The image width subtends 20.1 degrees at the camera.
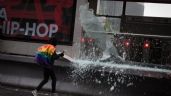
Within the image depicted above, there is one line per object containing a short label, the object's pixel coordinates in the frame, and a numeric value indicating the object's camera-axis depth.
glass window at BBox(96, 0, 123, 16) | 14.55
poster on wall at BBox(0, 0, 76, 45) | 15.09
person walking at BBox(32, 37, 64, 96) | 13.05
